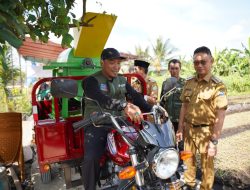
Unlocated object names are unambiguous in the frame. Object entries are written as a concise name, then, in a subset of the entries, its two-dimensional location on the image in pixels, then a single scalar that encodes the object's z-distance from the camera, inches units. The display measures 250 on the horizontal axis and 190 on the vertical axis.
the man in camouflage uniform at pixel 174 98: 175.3
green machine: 160.2
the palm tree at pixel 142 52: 1418.6
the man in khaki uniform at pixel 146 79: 189.8
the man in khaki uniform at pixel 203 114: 127.1
